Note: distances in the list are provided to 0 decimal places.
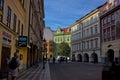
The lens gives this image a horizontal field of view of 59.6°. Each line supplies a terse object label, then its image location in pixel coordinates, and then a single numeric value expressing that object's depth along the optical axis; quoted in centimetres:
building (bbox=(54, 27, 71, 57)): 5039
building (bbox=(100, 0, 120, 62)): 2074
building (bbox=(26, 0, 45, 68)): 1165
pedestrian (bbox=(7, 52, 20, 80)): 491
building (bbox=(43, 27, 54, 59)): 4872
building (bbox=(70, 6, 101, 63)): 2827
